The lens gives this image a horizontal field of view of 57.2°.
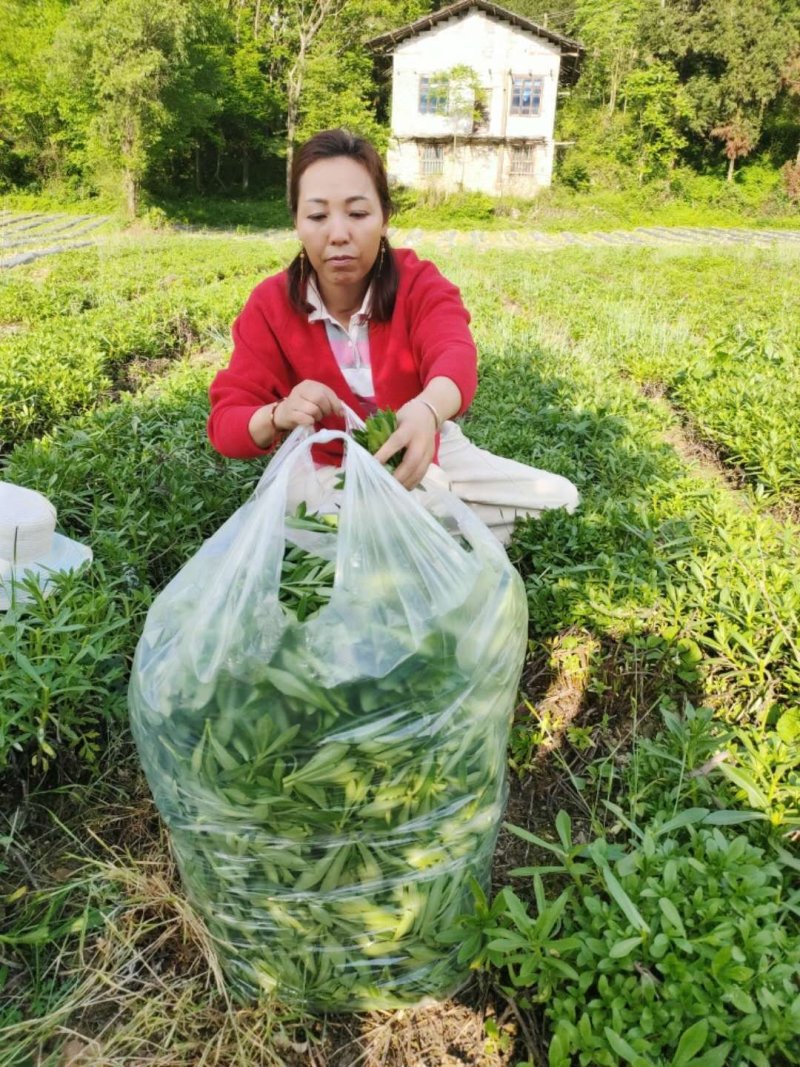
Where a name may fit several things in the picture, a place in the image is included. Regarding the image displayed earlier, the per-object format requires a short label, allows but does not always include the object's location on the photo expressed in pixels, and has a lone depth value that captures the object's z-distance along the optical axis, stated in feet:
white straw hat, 6.91
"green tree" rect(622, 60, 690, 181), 97.96
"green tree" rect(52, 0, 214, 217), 70.59
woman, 6.12
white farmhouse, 90.43
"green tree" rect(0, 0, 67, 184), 87.86
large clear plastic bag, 3.72
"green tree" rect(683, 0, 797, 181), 94.02
